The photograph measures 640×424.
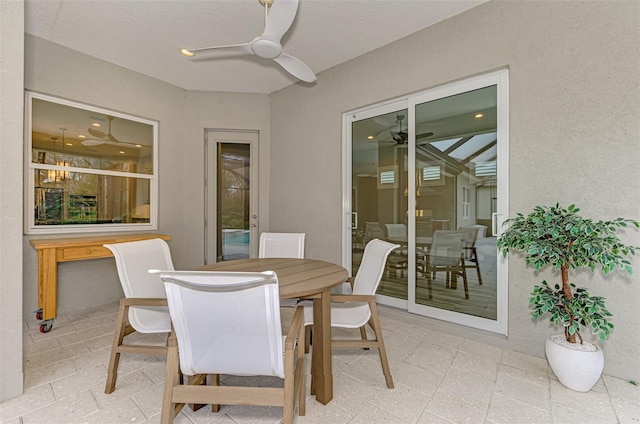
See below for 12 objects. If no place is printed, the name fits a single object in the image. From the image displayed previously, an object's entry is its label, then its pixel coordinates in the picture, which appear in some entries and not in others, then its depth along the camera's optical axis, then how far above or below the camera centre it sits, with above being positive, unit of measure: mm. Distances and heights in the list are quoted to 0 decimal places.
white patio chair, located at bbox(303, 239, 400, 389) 1905 -711
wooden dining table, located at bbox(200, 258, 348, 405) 1625 -586
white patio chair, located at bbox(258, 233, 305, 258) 3031 -365
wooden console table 2809 -500
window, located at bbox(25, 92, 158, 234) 3148 +510
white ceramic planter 1813 -980
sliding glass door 2600 +181
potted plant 1783 -327
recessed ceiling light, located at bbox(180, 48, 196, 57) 3300 +1839
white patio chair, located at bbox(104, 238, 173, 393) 1806 -573
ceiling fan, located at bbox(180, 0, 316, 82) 1945 +1331
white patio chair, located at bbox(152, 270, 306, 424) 1193 -561
